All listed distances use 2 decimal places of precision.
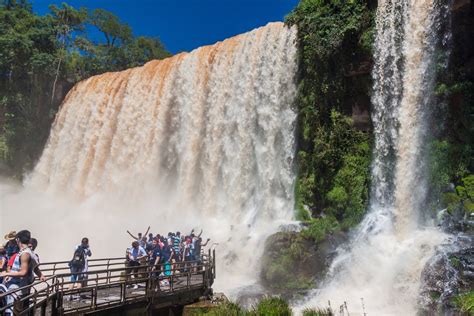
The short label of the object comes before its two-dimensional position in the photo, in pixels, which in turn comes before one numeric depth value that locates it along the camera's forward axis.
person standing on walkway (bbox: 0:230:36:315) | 6.28
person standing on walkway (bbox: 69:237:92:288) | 10.38
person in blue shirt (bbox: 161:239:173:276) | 12.64
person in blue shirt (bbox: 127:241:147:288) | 11.44
